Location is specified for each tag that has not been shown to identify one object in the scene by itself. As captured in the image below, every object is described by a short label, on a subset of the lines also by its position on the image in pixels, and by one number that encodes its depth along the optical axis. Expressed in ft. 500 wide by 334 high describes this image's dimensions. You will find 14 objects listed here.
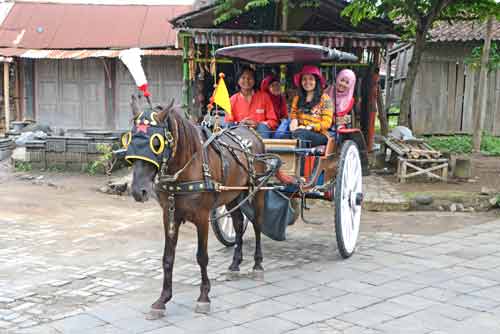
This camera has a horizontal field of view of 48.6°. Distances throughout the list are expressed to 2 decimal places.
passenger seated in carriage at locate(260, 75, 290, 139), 22.75
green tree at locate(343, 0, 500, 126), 38.52
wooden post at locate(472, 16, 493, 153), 47.75
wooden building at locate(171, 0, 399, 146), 36.99
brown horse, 13.65
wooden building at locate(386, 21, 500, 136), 60.08
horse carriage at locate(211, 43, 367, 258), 20.10
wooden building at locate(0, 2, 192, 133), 52.29
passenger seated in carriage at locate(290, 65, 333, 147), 21.17
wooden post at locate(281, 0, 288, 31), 37.04
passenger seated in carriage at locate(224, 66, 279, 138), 22.16
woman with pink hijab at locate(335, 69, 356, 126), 21.98
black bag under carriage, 20.85
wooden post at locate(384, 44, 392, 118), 68.53
